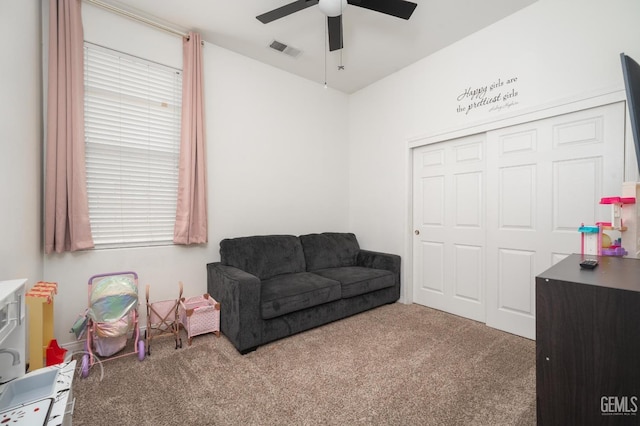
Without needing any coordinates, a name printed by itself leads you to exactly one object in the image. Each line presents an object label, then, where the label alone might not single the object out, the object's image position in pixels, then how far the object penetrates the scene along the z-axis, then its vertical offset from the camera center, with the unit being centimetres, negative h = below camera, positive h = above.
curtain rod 235 +180
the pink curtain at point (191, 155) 273 +58
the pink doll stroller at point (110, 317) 200 -78
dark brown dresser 86 -46
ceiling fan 205 +158
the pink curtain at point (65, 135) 213 +62
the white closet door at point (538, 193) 215 +16
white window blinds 242 +63
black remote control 119 -23
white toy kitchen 110 -75
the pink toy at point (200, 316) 242 -94
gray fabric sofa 229 -71
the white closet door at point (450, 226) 293 -16
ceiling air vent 300 +186
